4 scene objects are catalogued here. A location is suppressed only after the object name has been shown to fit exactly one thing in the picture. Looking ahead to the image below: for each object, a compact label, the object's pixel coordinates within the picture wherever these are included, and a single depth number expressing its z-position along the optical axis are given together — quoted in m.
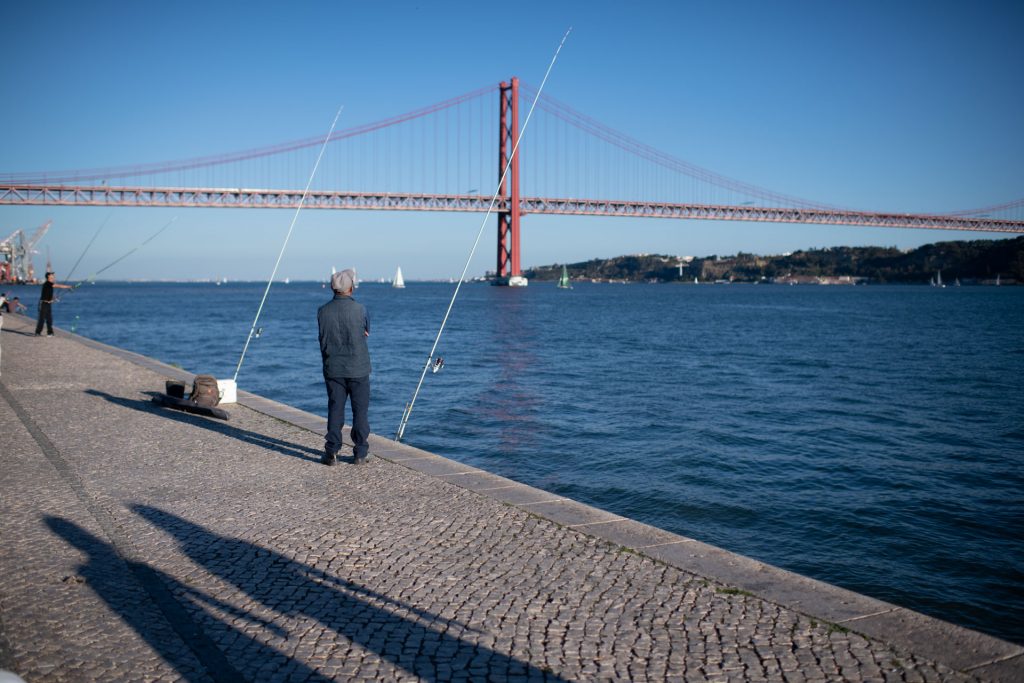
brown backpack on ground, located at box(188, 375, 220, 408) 7.93
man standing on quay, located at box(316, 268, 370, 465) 5.70
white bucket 8.54
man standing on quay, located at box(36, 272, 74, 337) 16.02
